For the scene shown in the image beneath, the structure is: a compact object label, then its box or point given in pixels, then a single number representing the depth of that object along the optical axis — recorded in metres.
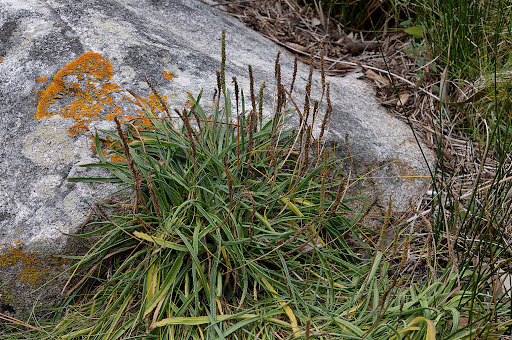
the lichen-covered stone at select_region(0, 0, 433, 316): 1.85
